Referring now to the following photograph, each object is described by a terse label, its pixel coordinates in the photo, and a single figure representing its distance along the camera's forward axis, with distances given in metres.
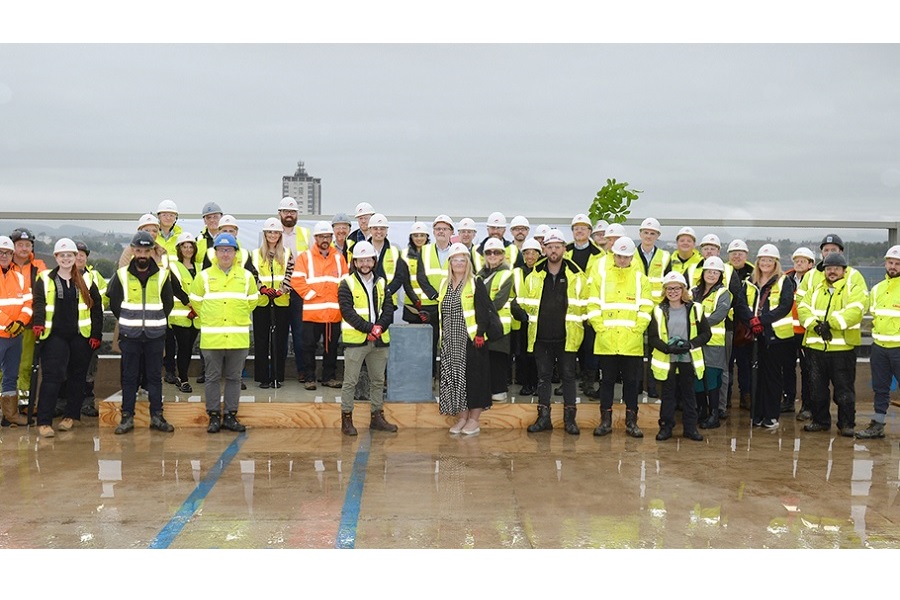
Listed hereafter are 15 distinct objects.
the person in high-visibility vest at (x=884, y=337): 9.17
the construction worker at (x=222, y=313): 8.96
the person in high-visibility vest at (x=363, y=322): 9.04
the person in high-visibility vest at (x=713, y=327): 9.46
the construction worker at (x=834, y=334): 9.30
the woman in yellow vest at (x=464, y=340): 9.07
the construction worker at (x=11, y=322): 9.27
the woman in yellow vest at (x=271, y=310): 9.95
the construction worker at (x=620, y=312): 8.92
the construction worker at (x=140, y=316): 9.02
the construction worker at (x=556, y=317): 9.20
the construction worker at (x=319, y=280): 9.83
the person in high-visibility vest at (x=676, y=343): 9.08
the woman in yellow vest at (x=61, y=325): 9.09
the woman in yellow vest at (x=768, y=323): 9.70
